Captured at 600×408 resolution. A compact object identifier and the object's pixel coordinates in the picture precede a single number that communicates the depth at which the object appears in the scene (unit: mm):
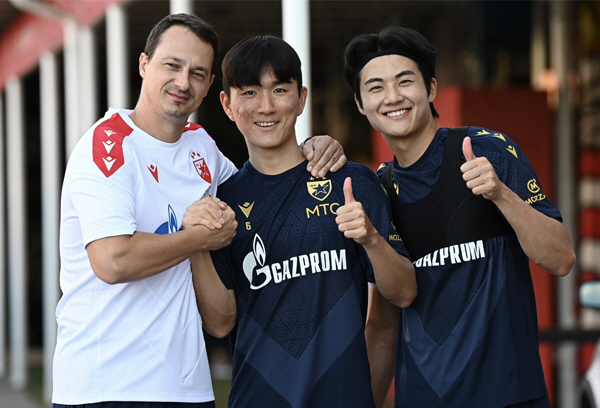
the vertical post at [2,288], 10391
